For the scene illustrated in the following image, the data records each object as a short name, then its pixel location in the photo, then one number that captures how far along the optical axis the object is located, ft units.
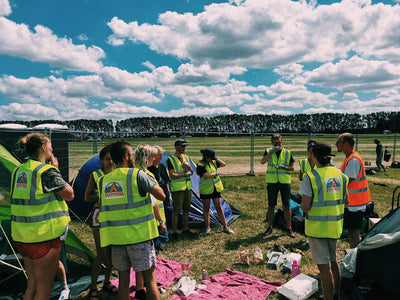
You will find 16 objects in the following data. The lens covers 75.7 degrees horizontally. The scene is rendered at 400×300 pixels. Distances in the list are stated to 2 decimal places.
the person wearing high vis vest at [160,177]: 15.80
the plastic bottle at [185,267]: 13.01
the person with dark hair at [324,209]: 9.73
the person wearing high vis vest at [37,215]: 8.53
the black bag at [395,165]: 51.85
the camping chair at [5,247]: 12.02
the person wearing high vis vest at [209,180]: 18.31
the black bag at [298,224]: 19.25
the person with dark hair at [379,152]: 45.78
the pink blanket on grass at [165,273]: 12.79
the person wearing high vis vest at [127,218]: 8.40
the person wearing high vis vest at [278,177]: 18.16
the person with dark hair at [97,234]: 11.35
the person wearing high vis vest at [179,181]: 17.97
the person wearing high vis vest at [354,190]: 13.28
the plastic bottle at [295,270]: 13.07
